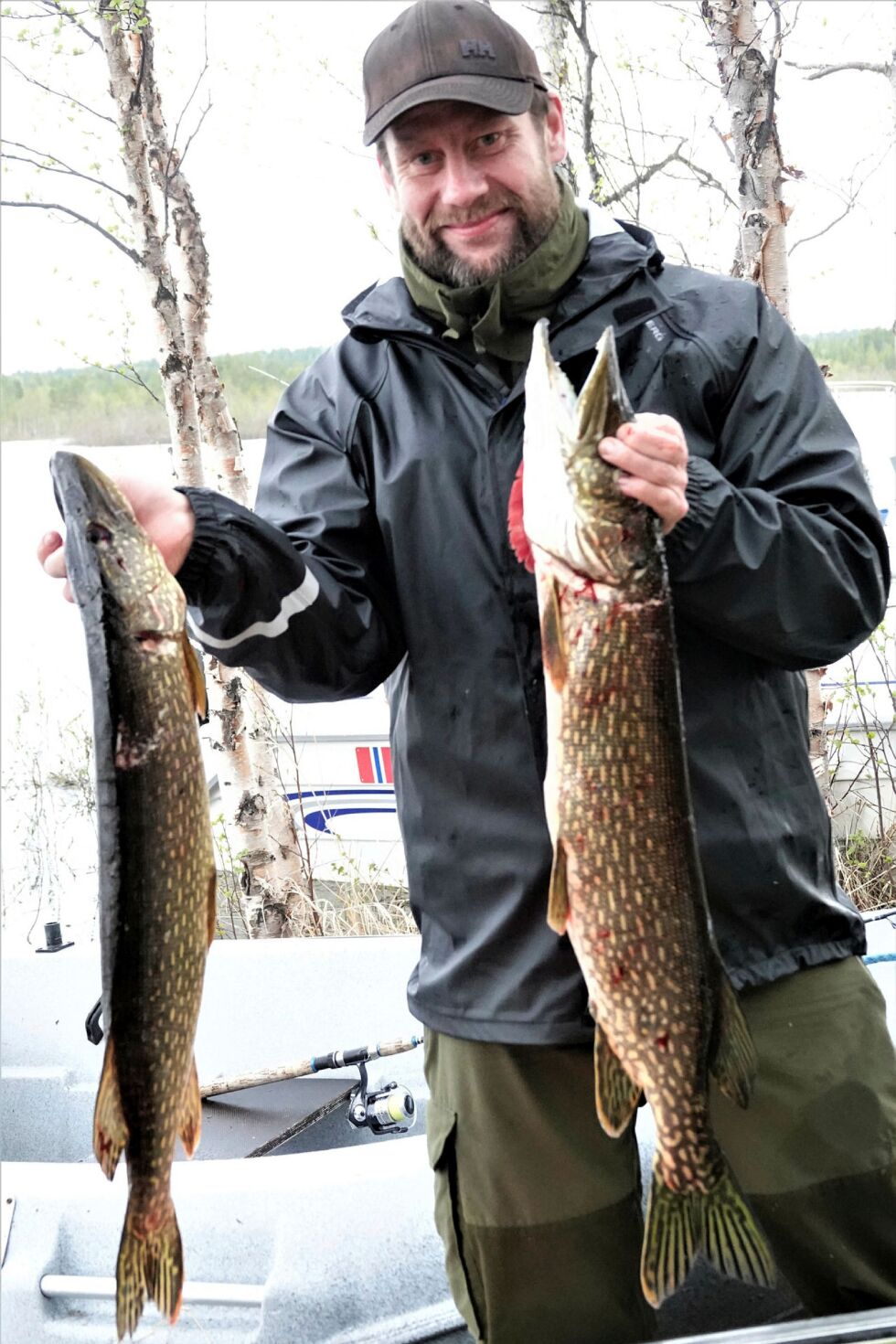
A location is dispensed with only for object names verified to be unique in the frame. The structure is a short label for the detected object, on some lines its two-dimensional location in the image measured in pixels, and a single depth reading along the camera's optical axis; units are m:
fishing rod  3.34
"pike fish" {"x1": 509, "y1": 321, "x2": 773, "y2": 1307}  1.74
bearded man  2.13
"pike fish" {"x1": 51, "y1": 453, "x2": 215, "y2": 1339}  1.48
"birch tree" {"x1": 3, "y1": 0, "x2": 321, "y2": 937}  5.01
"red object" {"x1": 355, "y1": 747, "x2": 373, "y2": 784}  7.28
